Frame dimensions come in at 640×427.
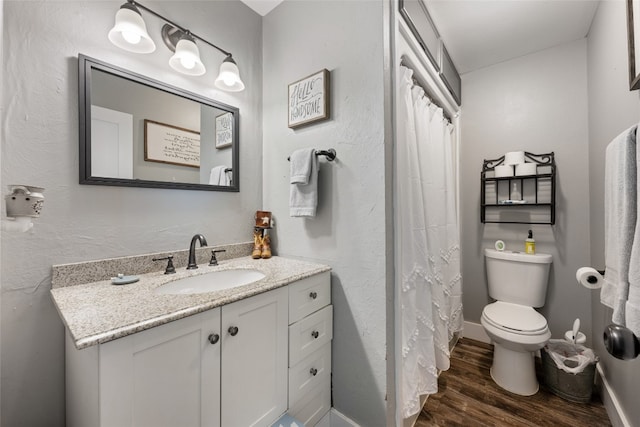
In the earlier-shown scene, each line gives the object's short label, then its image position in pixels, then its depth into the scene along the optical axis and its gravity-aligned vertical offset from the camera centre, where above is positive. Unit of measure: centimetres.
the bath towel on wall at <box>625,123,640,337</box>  63 -21
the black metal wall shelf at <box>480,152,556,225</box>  196 +13
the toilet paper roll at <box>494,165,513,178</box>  203 +33
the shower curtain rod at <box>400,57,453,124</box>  143 +85
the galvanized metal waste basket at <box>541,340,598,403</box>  151 -100
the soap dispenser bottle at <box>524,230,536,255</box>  196 -28
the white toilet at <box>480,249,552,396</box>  155 -72
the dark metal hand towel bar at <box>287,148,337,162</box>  131 +31
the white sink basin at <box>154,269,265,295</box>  113 -34
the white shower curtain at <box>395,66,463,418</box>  124 -18
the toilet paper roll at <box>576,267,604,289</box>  107 -29
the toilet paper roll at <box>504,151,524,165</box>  200 +43
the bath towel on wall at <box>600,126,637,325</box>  73 +0
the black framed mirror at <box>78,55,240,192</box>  106 +40
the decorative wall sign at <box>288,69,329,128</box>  133 +63
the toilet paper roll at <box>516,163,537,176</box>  194 +33
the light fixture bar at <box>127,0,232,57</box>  115 +97
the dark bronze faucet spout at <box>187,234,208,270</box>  126 -20
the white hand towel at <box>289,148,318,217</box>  132 +16
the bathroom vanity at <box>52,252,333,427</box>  64 -45
